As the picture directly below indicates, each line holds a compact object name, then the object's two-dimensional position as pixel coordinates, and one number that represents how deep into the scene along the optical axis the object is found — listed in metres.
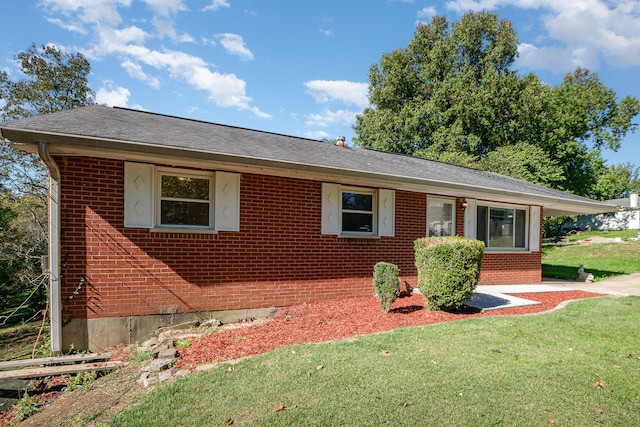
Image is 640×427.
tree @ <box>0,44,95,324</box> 11.88
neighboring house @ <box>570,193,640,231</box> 39.75
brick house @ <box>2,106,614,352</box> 5.11
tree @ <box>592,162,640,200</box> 52.12
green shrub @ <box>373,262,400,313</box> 5.97
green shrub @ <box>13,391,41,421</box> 3.47
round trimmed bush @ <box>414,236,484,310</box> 5.98
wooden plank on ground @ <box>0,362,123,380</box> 4.12
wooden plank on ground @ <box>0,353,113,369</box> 4.51
